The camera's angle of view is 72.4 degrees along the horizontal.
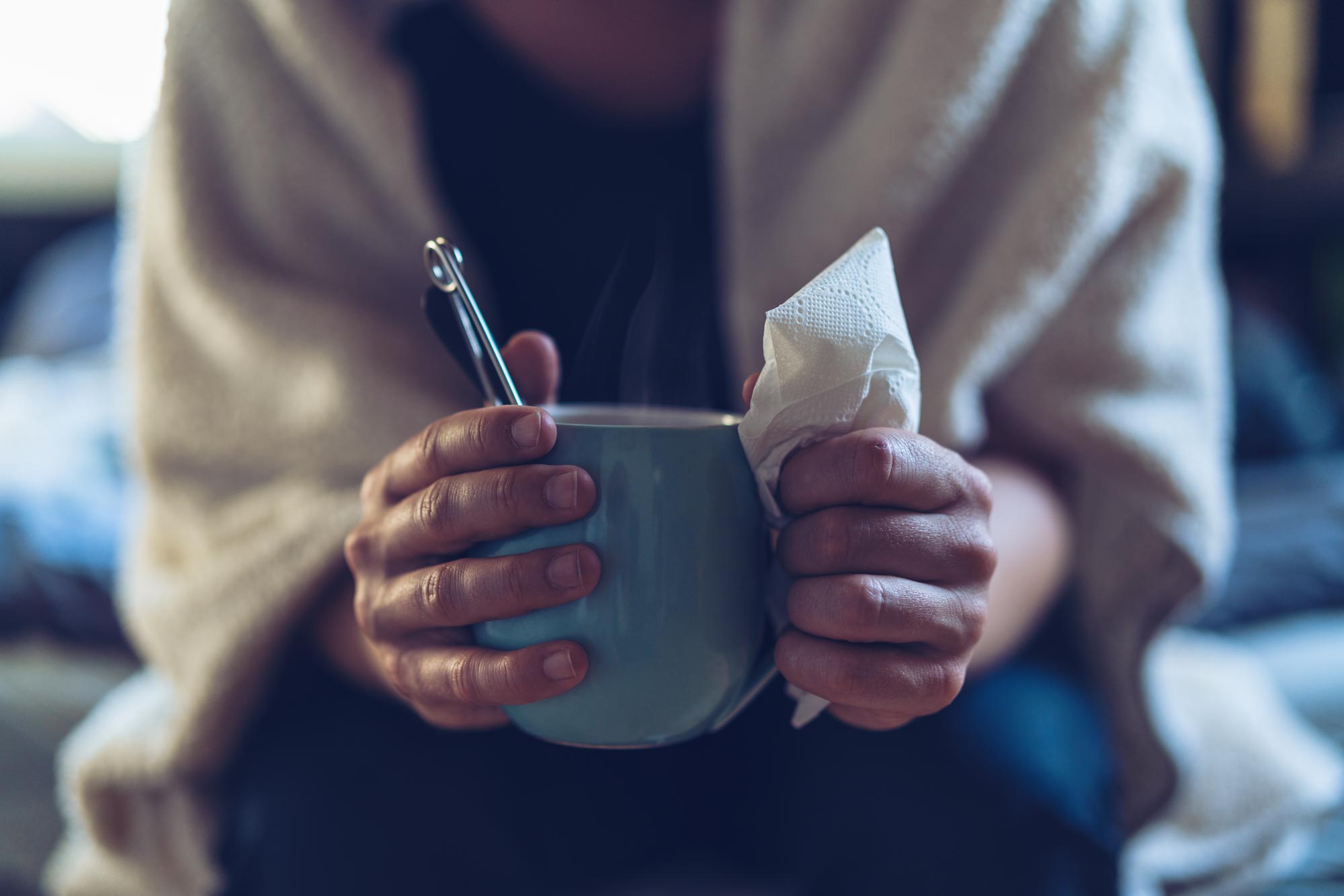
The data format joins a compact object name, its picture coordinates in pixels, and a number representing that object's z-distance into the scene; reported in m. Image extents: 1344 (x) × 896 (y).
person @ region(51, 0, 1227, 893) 0.47
